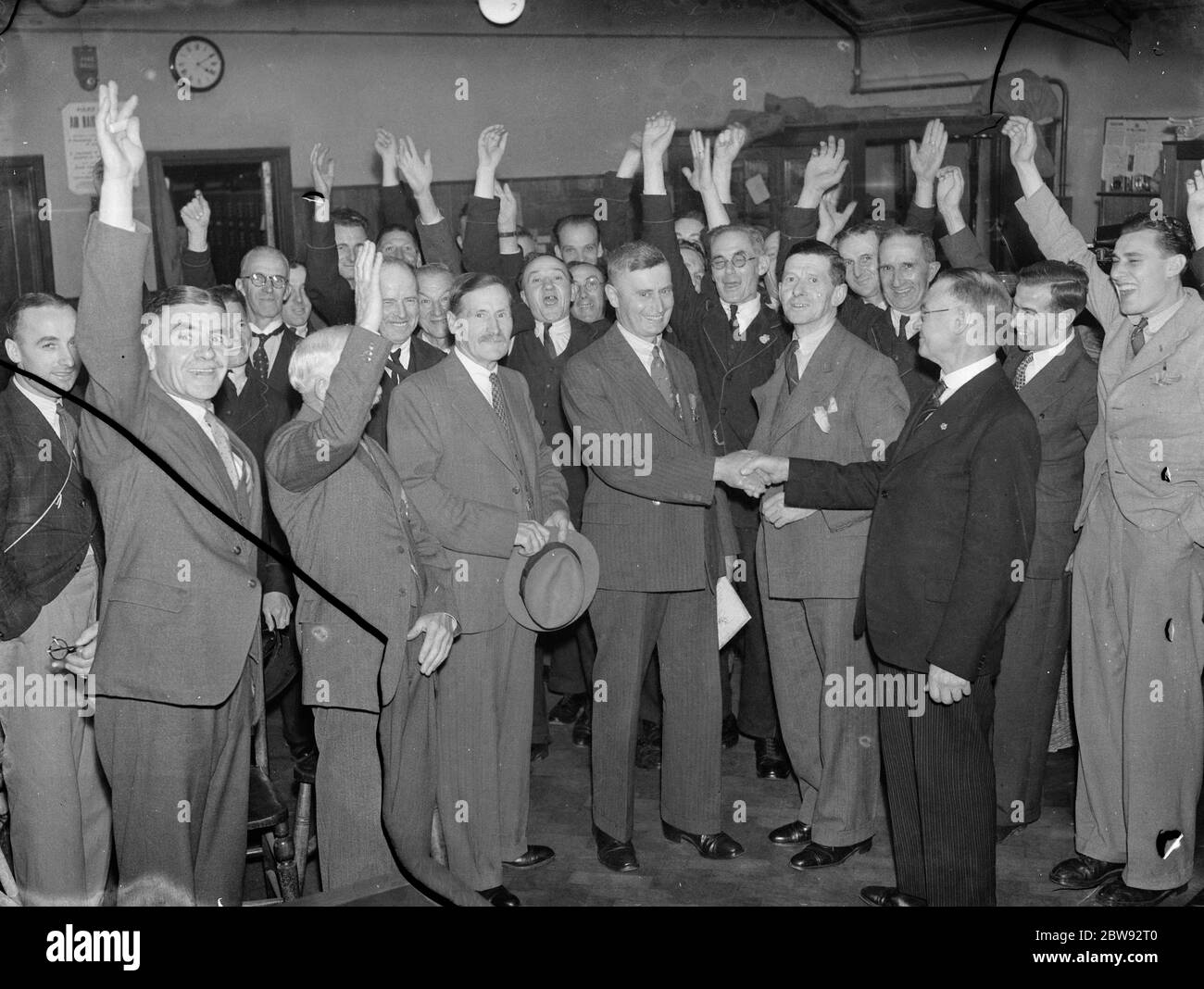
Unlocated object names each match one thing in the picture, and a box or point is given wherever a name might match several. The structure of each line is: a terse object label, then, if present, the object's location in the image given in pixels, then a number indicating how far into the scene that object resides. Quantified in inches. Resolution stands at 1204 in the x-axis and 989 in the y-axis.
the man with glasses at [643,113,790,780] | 145.6
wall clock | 221.5
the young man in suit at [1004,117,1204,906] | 116.4
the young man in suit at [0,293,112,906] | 112.0
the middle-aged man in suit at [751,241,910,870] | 126.3
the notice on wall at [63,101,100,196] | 208.1
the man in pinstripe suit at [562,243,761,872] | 126.3
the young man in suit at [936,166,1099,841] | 127.0
